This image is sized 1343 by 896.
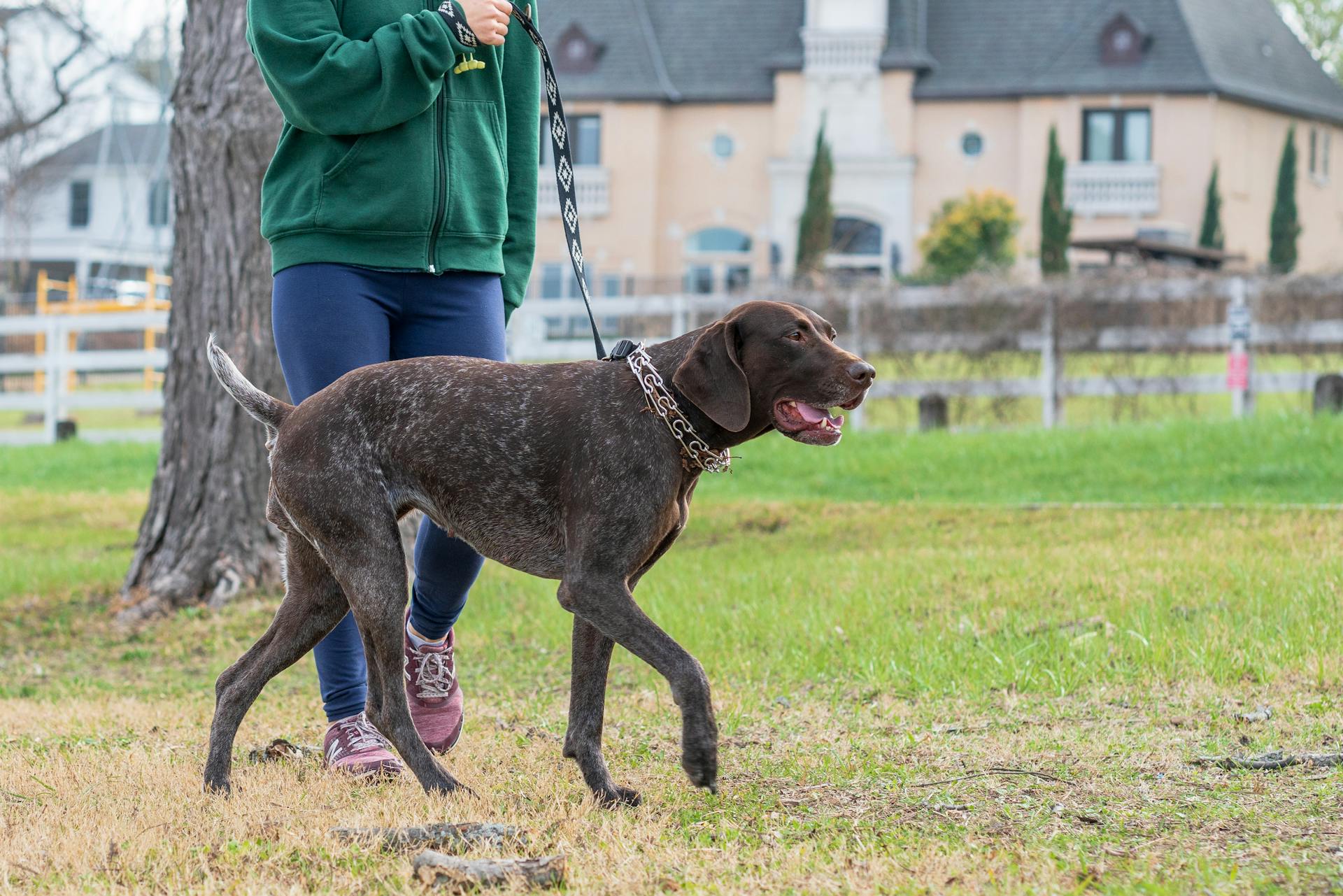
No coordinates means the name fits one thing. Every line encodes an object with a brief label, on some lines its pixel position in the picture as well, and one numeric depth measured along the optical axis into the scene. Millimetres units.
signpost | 15625
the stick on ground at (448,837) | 3289
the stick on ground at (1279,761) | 3953
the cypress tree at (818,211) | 37344
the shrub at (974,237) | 33781
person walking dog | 4043
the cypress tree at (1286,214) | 39125
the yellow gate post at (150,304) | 22953
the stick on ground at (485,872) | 3035
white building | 36562
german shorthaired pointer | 3703
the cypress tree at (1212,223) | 36625
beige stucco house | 37656
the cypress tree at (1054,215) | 35625
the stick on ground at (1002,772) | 3927
